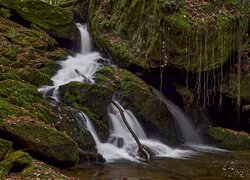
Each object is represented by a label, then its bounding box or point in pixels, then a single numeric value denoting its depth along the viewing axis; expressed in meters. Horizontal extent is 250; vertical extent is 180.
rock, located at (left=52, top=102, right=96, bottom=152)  9.74
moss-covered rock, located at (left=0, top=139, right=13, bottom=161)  6.89
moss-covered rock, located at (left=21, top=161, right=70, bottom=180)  6.44
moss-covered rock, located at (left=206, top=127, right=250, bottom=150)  13.65
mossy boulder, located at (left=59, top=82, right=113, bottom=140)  11.78
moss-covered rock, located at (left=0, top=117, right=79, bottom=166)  7.96
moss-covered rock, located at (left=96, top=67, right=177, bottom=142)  13.30
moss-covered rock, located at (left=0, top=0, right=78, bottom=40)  17.41
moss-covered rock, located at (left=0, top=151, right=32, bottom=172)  6.59
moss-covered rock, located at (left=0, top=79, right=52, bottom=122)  9.23
